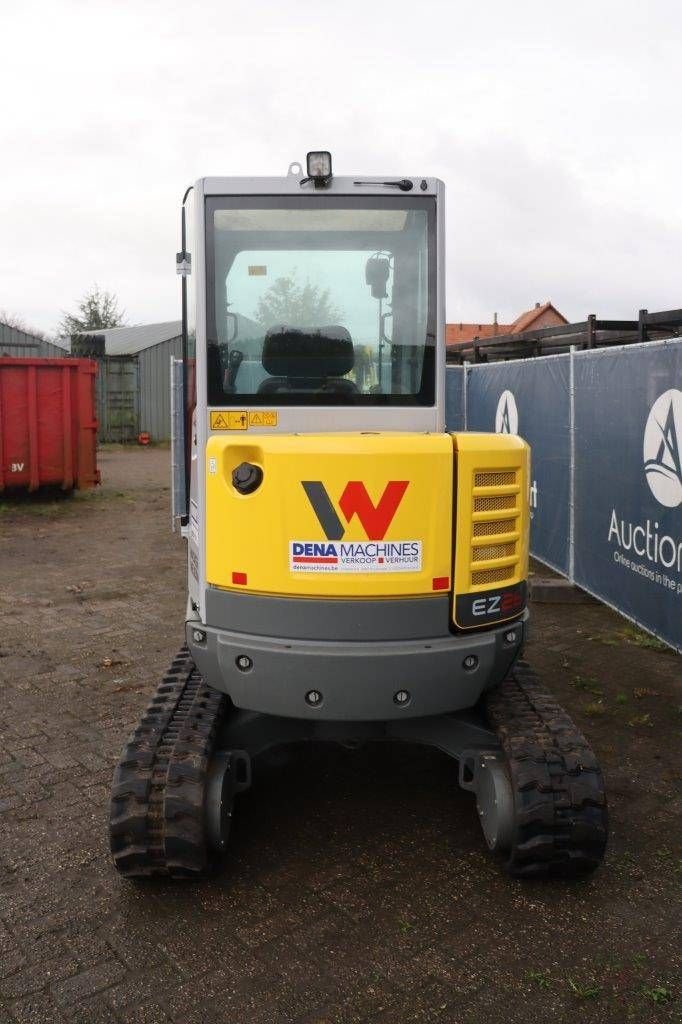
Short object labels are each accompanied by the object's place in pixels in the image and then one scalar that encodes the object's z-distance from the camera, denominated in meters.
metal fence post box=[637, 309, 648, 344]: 9.68
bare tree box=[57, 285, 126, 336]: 50.84
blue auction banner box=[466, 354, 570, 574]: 9.06
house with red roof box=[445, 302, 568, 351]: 51.78
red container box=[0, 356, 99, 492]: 14.76
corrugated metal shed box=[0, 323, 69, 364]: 29.00
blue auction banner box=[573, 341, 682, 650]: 6.59
